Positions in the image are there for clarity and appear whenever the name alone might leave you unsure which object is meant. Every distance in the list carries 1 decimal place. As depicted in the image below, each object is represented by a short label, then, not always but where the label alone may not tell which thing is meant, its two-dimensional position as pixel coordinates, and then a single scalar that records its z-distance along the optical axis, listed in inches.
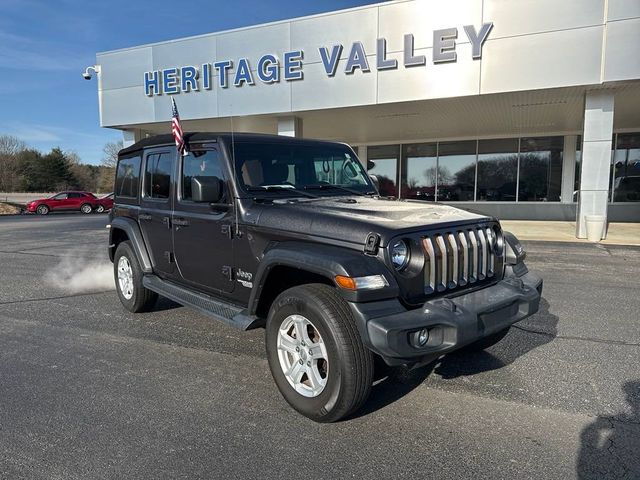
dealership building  459.5
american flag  169.5
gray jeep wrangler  109.4
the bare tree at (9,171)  2108.8
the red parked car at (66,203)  1130.7
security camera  692.7
